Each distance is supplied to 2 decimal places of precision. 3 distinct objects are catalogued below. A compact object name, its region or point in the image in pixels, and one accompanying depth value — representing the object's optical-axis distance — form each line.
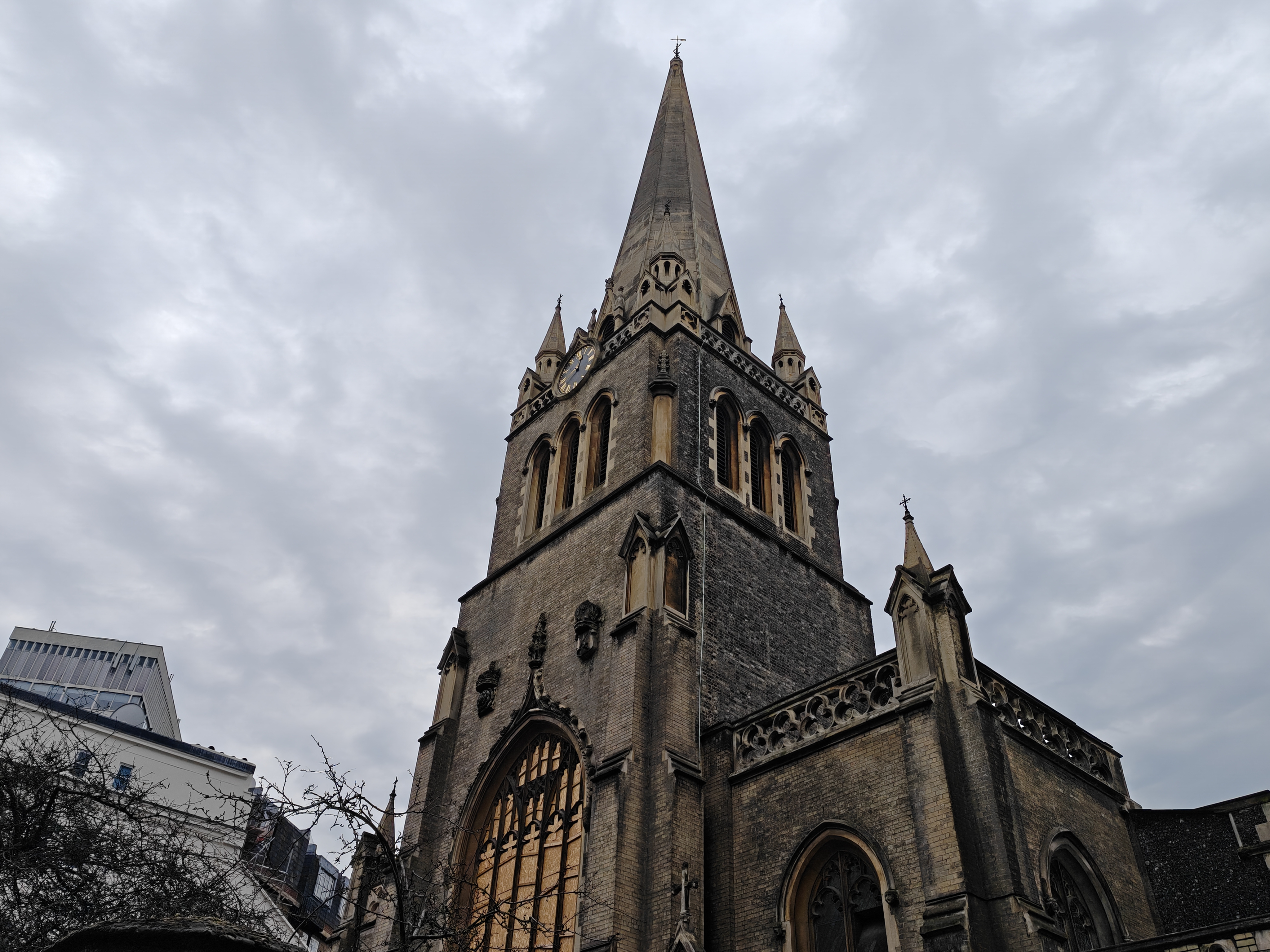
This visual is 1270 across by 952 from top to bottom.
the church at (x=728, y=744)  13.10
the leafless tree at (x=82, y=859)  7.87
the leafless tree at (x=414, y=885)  9.10
